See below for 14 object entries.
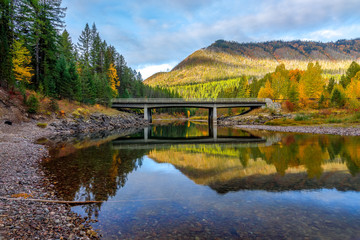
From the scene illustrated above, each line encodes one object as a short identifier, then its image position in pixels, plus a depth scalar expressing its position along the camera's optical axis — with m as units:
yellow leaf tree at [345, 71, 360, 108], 66.84
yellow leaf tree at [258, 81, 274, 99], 93.76
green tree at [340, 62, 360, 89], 89.58
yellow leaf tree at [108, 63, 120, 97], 82.64
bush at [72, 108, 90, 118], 47.05
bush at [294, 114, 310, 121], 54.86
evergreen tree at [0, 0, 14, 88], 34.31
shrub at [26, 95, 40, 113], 35.47
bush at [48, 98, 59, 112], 41.30
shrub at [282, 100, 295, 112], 69.99
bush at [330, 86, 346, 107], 60.16
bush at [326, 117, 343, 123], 45.14
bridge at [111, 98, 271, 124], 75.38
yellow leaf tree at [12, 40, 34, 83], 38.88
